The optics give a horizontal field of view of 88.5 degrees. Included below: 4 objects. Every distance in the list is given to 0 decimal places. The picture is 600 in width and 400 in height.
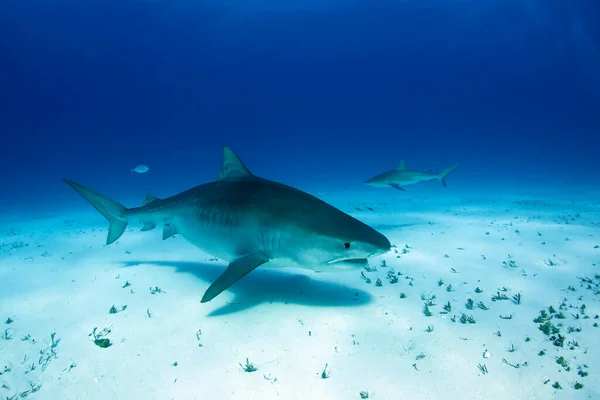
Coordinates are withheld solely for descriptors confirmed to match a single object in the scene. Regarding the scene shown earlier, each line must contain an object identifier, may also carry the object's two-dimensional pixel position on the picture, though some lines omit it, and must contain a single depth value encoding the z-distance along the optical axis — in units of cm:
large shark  368
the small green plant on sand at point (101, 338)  367
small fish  2306
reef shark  1261
